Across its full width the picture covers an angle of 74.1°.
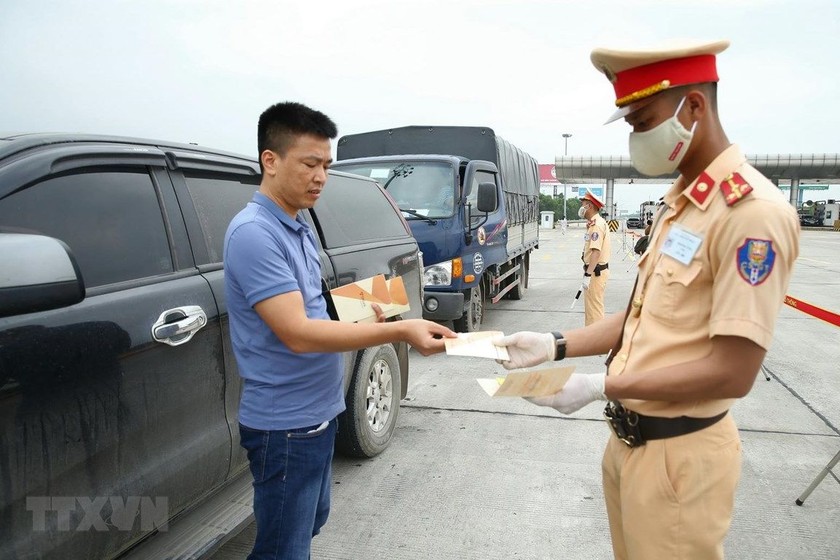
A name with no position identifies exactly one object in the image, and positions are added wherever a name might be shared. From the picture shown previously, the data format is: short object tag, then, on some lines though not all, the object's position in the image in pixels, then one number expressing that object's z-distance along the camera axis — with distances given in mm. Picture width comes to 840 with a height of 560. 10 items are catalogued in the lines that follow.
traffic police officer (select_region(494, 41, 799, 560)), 1257
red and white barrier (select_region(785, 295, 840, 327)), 3633
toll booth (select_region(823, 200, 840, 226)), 45938
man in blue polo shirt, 1668
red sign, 71975
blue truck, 6242
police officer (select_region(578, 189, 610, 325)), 6945
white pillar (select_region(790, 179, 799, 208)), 52562
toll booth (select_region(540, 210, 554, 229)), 45922
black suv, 1528
